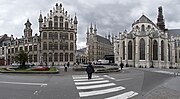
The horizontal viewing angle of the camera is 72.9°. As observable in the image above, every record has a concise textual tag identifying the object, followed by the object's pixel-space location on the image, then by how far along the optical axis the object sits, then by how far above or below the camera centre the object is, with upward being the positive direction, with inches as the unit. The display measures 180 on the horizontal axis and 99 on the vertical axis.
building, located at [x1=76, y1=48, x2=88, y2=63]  3089.0 -61.3
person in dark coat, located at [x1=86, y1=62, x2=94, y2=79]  419.8 -56.4
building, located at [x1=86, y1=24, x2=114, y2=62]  2840.7 +197.2
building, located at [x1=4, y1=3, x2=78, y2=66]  1640.6 +202.0
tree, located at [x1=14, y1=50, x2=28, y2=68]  833.4 -26.8
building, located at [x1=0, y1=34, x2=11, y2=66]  2147.1 +119.8
